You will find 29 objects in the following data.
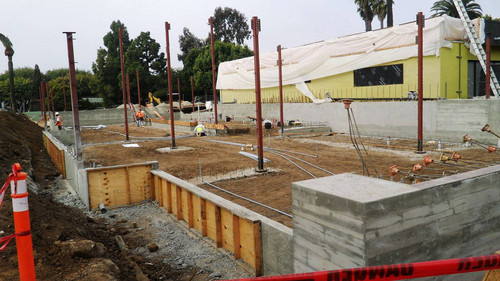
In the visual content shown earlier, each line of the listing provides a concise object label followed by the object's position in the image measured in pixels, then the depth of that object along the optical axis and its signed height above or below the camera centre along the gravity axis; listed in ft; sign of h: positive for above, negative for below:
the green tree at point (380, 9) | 173.99 +39.22
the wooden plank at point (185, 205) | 31.58 -7.78
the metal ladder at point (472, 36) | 76.69 +11.74
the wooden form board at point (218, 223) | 22.64 -7.87
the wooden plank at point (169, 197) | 35.14 -7.78
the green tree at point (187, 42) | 250.16 +40.59
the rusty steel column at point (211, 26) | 76.54 +15.31
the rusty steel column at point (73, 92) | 42.16 +2.13
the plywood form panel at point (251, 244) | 22.35 -7.98
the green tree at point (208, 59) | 190.90 +22.72
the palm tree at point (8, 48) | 130.82 +21.72
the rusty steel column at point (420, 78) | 52.42 +2.74
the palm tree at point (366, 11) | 179.83 +40.73
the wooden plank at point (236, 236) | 24.32 -7.91
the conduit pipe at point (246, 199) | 29.11 -7.90
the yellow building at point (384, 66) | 80.33 +8.03
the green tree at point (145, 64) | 199.72 +23.13
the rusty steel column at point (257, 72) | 44.04 +3.58
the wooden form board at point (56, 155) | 54.83 -6.80
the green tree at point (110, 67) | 200.34 +21.77
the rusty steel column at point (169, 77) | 63.98 +5.04
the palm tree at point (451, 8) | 159.02 +35.83
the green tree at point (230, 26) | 250.57 +50.27
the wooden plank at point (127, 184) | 38.47 -7.11
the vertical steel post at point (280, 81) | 84.18 +4.65
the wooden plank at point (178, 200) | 32.81 -7.58
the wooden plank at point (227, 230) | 25.41 -8.02
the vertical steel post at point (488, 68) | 65.87 +4.67
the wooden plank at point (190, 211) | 30.66 -7.94
